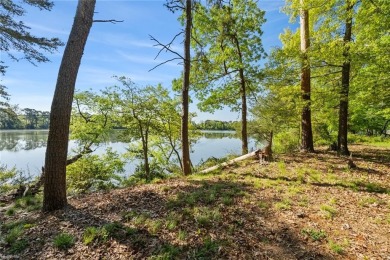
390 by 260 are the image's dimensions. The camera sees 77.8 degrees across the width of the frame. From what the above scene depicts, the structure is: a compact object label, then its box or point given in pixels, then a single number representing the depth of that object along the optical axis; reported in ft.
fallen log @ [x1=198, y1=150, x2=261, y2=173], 30.09
